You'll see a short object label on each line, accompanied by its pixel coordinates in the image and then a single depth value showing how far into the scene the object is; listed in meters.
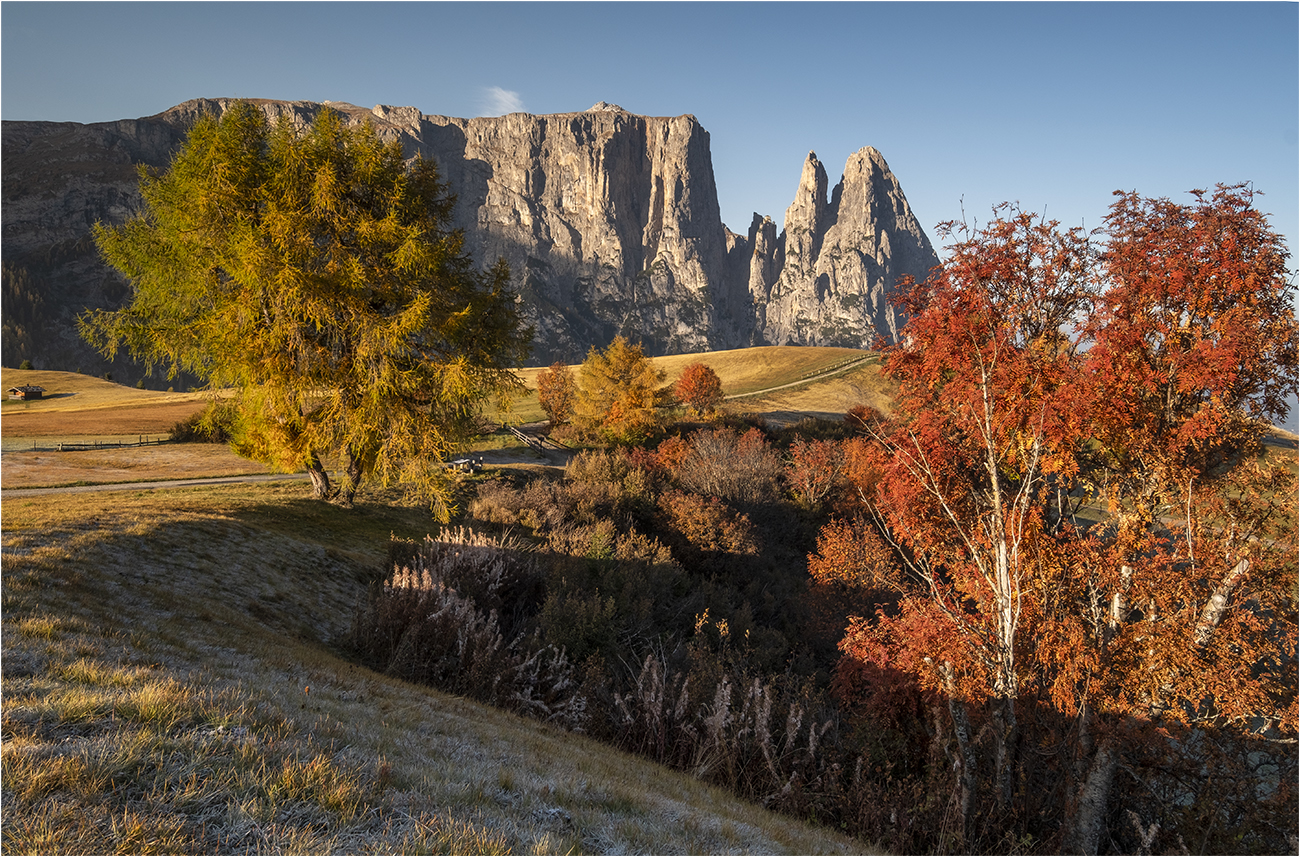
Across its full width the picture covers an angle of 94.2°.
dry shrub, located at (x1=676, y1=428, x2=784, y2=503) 24.75
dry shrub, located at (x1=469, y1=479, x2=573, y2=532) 17.19
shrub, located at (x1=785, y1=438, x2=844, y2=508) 27.22
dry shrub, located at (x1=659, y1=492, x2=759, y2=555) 18.75
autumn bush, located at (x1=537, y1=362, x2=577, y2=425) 46.62
